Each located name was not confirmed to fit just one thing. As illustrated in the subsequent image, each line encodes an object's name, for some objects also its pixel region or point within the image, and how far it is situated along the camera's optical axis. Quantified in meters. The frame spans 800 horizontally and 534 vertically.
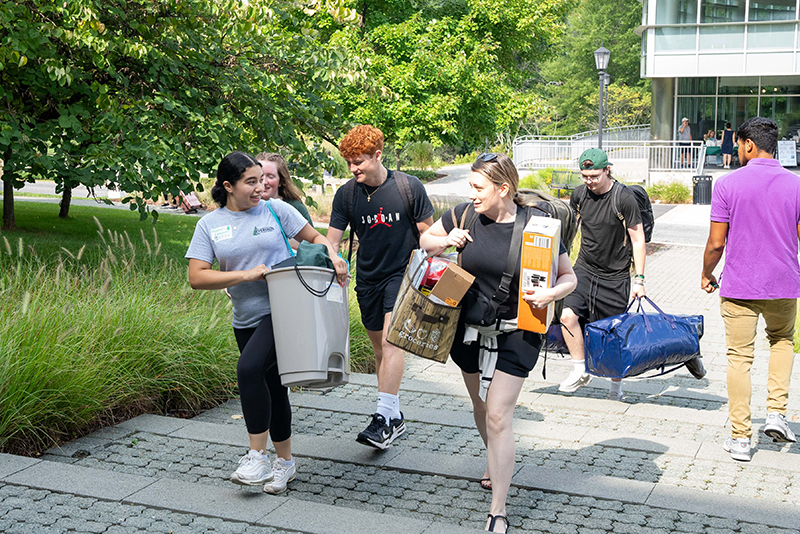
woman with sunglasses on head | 3.80
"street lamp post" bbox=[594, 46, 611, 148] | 24.69
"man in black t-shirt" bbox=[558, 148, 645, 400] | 6.20
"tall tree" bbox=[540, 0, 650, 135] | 52.41
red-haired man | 5.04
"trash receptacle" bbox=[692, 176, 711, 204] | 24.47
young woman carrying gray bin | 4.11
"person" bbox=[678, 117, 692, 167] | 28.16
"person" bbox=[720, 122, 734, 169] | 31.59
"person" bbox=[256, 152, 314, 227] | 5.43
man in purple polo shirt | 4.98
